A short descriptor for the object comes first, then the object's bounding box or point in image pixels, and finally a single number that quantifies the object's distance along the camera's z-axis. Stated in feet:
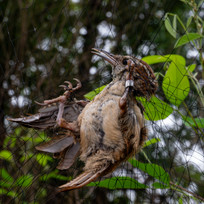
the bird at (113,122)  6.37
